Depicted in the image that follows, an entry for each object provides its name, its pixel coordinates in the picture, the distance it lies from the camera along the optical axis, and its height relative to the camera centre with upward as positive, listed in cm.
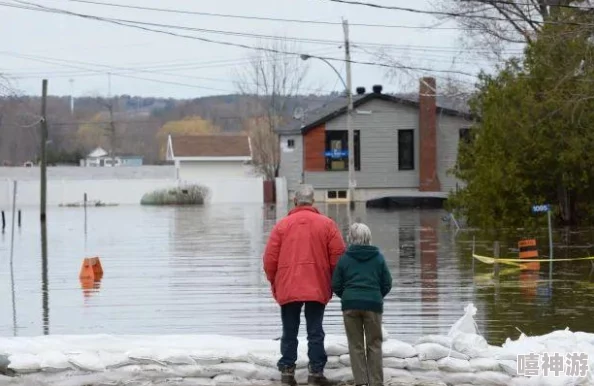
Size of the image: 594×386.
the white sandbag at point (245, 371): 1937 -204
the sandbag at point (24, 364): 1894 -192
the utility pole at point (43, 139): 10244 +26
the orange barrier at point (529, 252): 4295 -225
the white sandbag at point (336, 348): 1989 -189
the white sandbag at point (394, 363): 1953 -199
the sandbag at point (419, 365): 1953 -201
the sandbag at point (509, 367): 1914 -201
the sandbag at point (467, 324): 2094 -177
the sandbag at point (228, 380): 1922 -210
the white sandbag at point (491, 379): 1914 -210
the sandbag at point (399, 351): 1956 -189
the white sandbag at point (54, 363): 1900 -192
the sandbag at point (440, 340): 1997 -184
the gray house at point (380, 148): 12794 -43
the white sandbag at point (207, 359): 1950 -194
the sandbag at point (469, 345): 1972 -187
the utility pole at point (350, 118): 10494 +112
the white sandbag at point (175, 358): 1939 -193
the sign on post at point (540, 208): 4210 -132
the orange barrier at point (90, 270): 4128 -242
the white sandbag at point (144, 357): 1930 -190
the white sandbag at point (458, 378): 1927 -211
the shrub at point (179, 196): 13975 -344
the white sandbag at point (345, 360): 1984 -199
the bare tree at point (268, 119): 16487 +198
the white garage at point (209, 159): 17437 -134
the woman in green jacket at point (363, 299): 1858 -135
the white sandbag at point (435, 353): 1962 -191
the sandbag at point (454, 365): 1939 -201
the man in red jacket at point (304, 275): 1927 -119
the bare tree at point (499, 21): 7787 +452
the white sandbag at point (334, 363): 1981 -202
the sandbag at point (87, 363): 1908 -193
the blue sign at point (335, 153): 13000 -71
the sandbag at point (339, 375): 1958 -210
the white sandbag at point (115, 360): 1920 -192
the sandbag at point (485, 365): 1934 -200
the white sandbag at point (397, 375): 1936 -209
